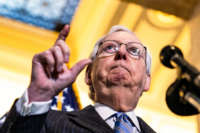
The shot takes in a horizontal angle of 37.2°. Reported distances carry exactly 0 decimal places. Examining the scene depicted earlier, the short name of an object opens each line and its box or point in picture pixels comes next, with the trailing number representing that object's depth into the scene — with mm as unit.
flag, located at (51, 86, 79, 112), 2986
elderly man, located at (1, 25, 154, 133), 1162
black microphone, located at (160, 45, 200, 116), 984
